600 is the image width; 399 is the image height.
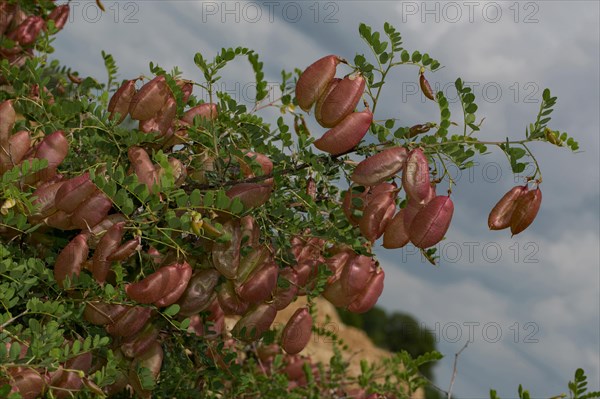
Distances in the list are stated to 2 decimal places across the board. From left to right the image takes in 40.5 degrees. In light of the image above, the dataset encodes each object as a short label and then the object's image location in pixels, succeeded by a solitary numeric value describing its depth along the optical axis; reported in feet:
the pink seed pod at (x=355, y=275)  8.05
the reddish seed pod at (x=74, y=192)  7.36
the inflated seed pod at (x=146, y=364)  8.23
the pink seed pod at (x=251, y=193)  7.48
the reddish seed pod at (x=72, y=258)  7.46
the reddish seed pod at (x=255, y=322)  8.26
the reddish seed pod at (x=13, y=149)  8.11
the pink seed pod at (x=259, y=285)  7.72
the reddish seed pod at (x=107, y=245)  7.20
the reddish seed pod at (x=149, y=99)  8.09
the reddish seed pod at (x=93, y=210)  7.40
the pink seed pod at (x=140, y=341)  8.27
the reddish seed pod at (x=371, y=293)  8.26
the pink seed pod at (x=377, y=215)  7.36
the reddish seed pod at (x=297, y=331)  8.31
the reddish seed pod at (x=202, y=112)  8.78
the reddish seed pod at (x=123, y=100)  8.38
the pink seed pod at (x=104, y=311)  7.77
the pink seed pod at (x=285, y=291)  8.41
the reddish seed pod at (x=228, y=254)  7.46
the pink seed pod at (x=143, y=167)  7.61
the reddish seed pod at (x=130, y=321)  7.76
